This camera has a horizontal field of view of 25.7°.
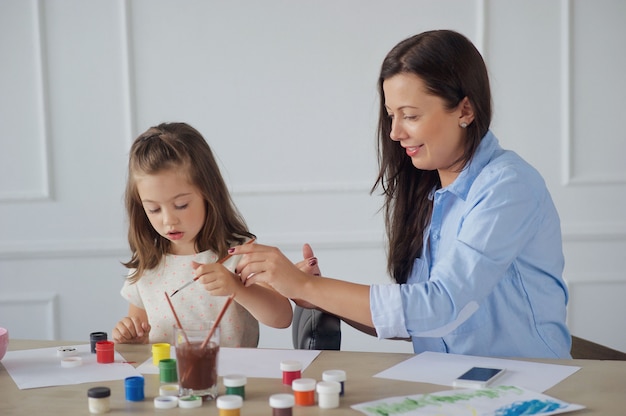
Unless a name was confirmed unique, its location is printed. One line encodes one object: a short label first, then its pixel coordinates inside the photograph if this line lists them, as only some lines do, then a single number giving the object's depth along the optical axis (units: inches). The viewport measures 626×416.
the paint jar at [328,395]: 81.8
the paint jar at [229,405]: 79.4
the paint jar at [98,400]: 82.1
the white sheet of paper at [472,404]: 80.6
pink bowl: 94.9
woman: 92.8
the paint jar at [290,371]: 86.8
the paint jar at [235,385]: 83.6
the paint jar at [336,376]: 83.8
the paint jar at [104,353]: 94.6
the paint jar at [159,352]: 93.4
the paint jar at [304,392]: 82.2
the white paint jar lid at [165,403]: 82.5
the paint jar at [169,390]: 85.1
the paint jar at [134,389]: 84.3
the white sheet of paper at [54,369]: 89.8
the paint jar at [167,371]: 88.3
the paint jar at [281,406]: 78.9
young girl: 108.7
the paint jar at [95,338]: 98.4
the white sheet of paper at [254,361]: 90.4
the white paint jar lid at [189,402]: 82.4
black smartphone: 85.5
